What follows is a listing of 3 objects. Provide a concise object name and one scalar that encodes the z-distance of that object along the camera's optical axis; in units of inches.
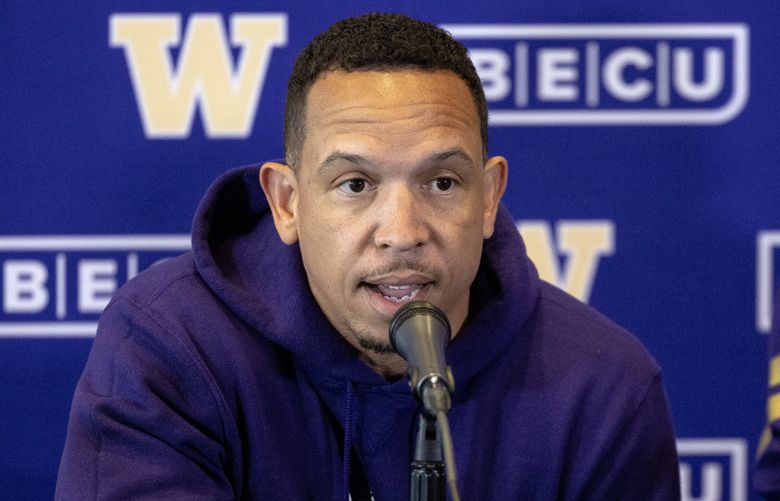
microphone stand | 229.2
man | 238.6
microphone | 228.8
